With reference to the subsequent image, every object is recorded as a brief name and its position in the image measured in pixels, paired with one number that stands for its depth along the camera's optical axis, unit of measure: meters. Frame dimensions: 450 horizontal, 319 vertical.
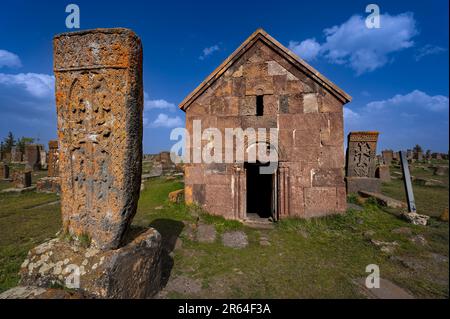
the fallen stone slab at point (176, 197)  6.59
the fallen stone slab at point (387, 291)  2.78
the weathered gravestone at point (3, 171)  12.84
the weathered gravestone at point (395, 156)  22.20
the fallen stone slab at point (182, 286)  2.81
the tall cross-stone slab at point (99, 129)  2.32
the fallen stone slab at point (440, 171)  13.57
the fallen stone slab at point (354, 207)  6.03
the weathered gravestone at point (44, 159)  18.48
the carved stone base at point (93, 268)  2.09
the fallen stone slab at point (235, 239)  4.39
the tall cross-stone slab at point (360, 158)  8.24
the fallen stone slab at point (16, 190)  8.90
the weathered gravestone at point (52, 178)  9.40
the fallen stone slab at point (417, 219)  5.11
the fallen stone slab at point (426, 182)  10.32
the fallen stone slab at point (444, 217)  5.26
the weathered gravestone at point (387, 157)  18.74
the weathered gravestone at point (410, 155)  25.23
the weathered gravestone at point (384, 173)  11.08
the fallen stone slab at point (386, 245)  3.93
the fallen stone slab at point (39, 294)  1.88
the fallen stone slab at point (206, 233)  4.58
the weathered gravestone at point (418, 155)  24.95
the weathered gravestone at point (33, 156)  16.23
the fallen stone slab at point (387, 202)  6.40
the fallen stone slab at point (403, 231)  4.57
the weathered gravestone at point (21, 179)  9.51
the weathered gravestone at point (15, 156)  22.38
